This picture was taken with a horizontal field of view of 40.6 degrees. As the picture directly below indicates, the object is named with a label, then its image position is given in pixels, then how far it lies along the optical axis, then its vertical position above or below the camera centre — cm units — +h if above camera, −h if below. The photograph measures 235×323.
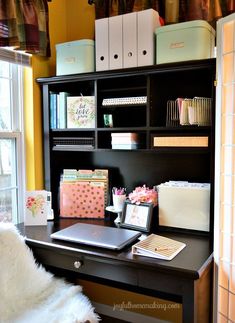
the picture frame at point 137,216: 193 -45
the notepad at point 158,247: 154 -53
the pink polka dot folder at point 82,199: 223 -39
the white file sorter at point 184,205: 183 -37
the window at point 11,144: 218 +0
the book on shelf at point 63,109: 221 +24
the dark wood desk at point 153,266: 142 -60
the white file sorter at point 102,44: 200 +64
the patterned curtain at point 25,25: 195 +76
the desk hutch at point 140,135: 172 +6
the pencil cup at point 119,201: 212 -38
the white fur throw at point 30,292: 154 -79
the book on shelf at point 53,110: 224 +24
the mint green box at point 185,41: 175 +57
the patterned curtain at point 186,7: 192 +85
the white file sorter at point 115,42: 196 +63
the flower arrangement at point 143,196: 199 -33
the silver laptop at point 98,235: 167 -51
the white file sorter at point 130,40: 191 +63
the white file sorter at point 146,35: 187 +64
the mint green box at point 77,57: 207 +58
